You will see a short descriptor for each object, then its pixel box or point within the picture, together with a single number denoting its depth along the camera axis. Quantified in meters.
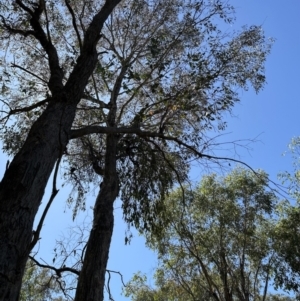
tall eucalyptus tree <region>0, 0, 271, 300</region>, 1.92
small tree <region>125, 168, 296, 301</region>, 8.17
